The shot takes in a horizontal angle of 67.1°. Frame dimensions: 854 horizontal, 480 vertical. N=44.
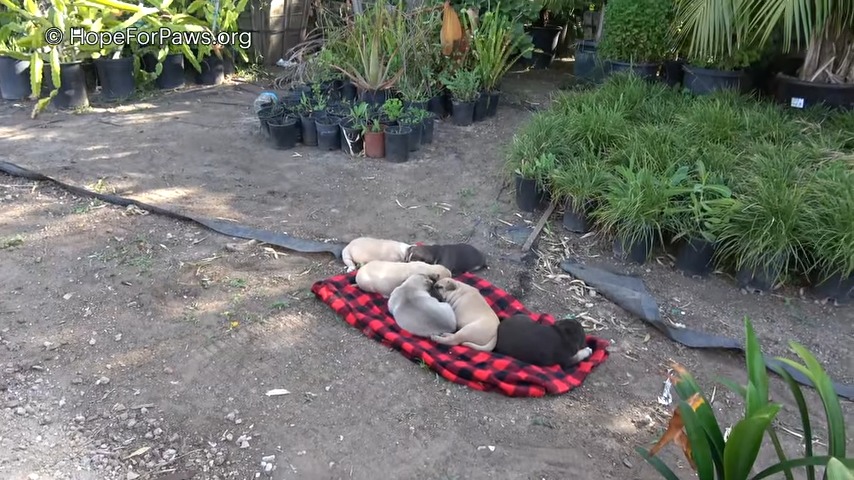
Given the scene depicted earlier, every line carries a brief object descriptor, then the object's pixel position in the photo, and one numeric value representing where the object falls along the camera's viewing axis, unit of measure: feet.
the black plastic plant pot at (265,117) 17.28
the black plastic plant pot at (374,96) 19.13
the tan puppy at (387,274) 10.18
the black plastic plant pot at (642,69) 19.50
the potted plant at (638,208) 11.51
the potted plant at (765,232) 10.59
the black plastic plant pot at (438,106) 19.29
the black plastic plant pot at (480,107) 19.30
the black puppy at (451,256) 10.93
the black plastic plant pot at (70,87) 19.79
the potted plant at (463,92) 18.71
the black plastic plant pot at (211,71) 23.47
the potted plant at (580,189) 12.48
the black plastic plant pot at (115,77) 20.79
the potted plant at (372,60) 18.89
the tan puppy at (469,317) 9.09
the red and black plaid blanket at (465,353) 8.52
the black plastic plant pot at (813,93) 16.12
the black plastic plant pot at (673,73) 19.54
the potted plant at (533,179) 13.33
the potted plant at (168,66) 22.02
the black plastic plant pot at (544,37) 26.96
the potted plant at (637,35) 18.84
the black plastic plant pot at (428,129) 17.26
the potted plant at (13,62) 19.44
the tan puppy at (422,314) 9.27
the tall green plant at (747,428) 5.16
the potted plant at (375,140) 16.47
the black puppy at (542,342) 8.80
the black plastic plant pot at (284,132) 16.79
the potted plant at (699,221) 11.20
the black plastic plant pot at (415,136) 16.72
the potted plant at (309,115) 17.13
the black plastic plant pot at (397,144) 16.21
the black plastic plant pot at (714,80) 17.48
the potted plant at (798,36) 14.76
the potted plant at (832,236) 10.25
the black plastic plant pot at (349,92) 20.15
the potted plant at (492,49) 19.10
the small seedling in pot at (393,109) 16.97
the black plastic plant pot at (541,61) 26.45
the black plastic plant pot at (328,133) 16.81
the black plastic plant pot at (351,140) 16.65
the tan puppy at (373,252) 11.05
